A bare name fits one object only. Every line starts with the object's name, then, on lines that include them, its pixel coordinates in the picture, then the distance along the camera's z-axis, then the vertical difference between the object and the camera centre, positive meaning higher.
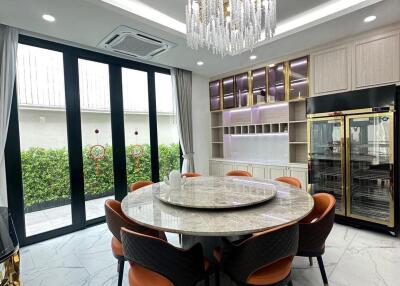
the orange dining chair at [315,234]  1.69 -0.82
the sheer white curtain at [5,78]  2.65 +0.79
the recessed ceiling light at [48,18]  2.39 +1.38
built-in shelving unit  3.92 +0.45
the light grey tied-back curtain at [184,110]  4.51 +0.56
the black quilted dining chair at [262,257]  1.32 -0.79
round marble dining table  1.42 -0.60
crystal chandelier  1.91 +1.06
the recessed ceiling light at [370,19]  2.63 +1.38
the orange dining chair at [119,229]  1.70 -0.73
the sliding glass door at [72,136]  2.96 +0.06
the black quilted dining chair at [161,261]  1.28 -0.76
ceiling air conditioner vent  2.82 +1.36
